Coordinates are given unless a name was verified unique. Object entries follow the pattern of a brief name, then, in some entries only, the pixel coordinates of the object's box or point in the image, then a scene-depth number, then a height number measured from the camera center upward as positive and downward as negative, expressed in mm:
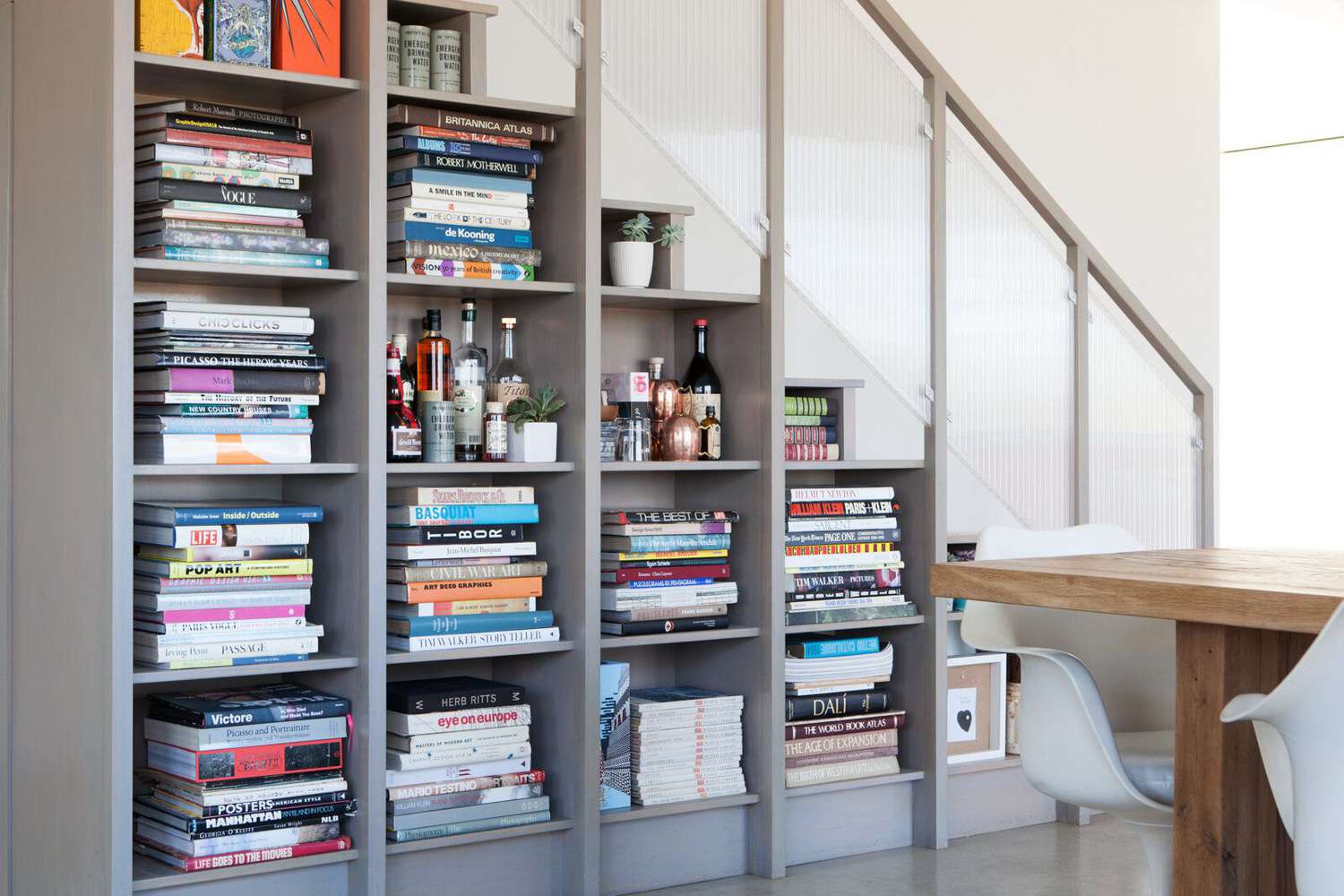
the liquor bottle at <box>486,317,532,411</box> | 3451 +170
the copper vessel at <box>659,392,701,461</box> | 3643 +38
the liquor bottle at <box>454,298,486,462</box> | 3340 +124
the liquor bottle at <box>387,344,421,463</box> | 3221 +61
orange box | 3113 +836
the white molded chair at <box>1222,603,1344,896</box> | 1698 -334
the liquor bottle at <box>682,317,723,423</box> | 3758 +189
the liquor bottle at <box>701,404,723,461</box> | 3701 +41
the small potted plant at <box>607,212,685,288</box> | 3549 +456
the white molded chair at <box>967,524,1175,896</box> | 2273 -449
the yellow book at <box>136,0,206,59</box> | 2953 +812
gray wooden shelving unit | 2879 -50
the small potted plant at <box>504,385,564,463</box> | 3373 +54
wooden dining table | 2084 -321
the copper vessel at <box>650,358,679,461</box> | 3684 +124
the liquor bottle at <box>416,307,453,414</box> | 3334 +196
